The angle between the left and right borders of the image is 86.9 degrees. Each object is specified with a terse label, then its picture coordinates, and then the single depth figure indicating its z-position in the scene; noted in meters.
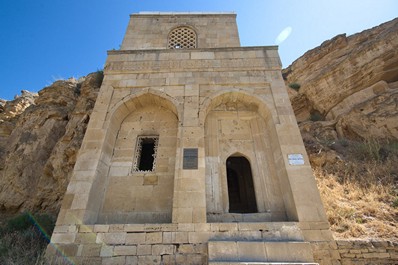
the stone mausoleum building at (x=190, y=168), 4.70
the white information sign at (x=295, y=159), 5.79
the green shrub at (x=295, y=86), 18.19
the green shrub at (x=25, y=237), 4.88
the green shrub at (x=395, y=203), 6.00
